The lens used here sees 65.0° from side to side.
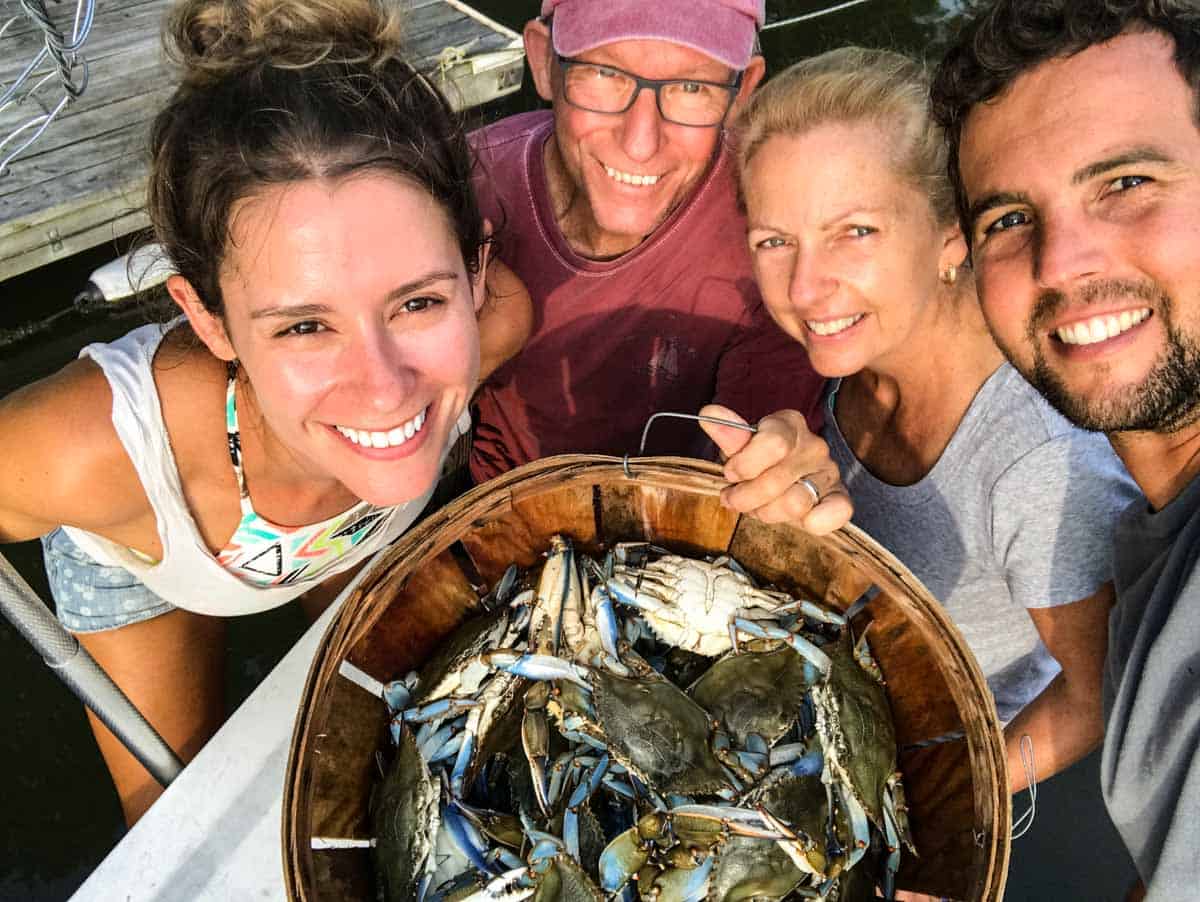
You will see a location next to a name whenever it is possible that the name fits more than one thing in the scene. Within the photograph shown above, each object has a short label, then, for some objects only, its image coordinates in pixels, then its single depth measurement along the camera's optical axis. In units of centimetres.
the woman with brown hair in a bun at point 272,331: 52
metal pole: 55
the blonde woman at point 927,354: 61
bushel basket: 56
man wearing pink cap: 67
